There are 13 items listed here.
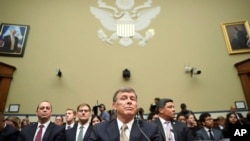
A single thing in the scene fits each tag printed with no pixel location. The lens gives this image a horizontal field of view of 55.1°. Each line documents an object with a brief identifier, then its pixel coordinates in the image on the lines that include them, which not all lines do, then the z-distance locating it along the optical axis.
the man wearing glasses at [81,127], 3.84
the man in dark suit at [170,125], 3.51
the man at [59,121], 6.13
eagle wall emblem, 9.88
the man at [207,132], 4.69
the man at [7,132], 3.68
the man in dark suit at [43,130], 3.55
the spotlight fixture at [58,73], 9.02
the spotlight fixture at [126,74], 9.15
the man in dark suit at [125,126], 2.14
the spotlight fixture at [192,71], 9.10
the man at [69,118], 5.46
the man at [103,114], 6.81
